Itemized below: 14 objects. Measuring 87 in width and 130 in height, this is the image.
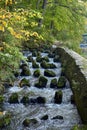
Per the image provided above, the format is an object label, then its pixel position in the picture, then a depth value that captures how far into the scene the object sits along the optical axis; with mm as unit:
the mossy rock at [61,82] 10531
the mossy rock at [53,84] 10633
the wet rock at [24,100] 9094
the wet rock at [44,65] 13656
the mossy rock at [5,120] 7452
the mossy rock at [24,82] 10676
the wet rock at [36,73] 12148
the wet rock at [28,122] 7539
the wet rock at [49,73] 12141
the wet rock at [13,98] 8988
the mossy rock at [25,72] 12250
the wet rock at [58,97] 9172
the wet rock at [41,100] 9164
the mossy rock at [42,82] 10656
